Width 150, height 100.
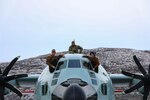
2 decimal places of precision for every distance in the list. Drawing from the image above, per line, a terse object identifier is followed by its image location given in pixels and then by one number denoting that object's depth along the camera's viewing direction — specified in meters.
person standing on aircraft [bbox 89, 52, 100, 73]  11.20
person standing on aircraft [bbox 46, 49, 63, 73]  11.66
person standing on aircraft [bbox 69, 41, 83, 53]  14.42
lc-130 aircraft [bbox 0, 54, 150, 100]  9.09
